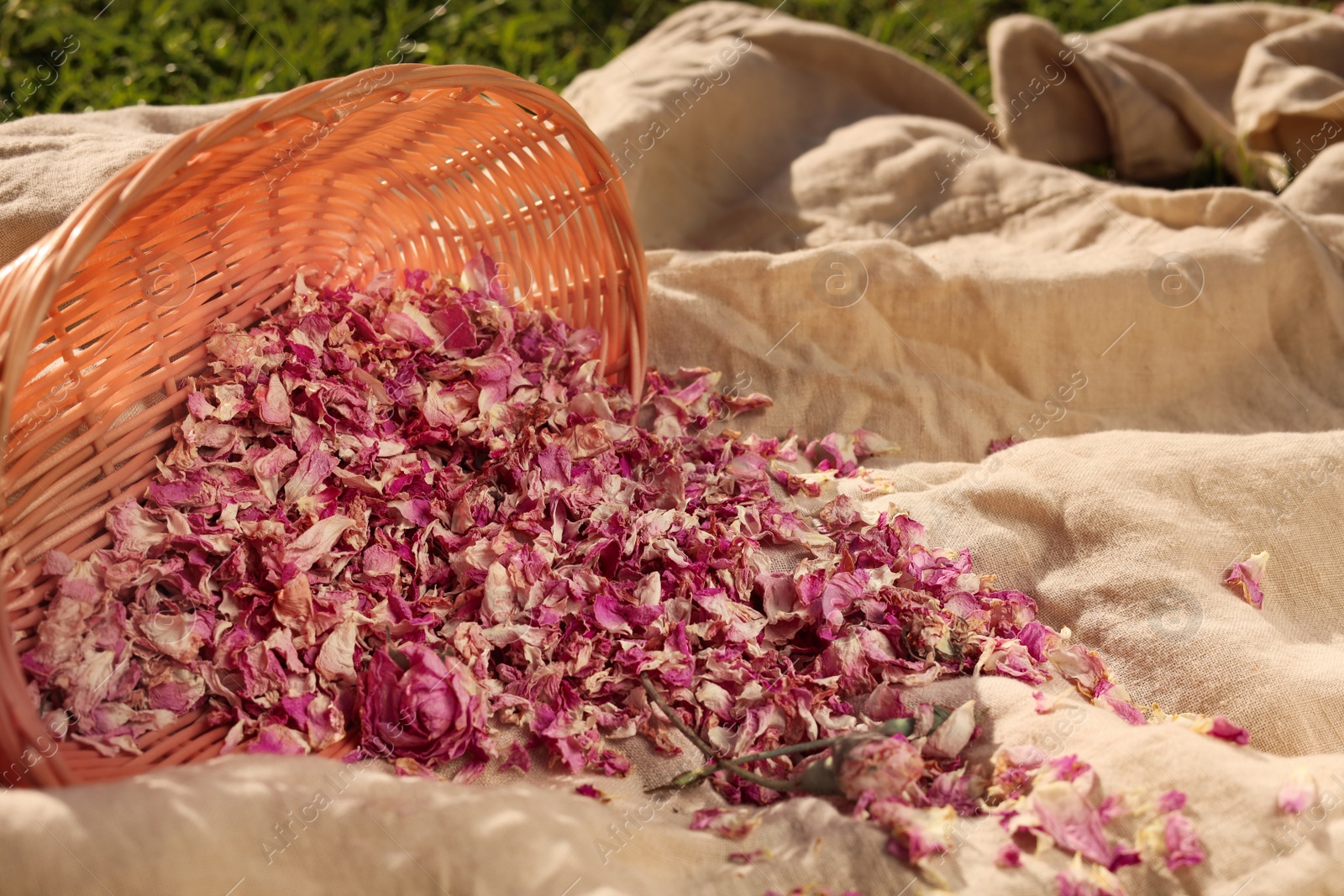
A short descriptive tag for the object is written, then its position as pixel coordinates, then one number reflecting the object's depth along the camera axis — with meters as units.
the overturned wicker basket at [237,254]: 1.06
